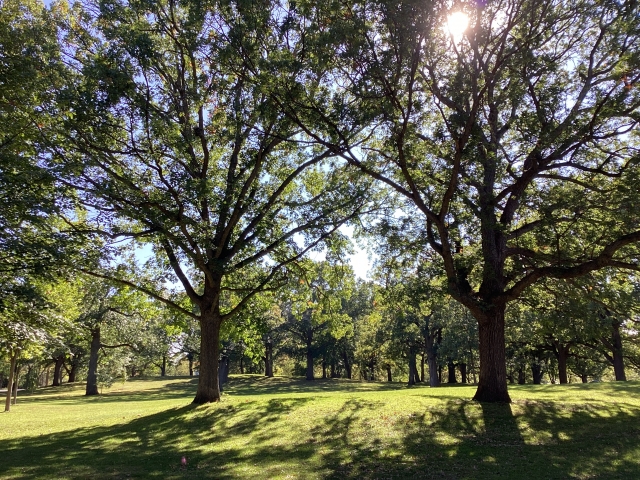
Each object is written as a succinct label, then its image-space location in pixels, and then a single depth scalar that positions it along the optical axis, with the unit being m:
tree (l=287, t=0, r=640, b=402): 9.73
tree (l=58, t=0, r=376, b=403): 10.52
